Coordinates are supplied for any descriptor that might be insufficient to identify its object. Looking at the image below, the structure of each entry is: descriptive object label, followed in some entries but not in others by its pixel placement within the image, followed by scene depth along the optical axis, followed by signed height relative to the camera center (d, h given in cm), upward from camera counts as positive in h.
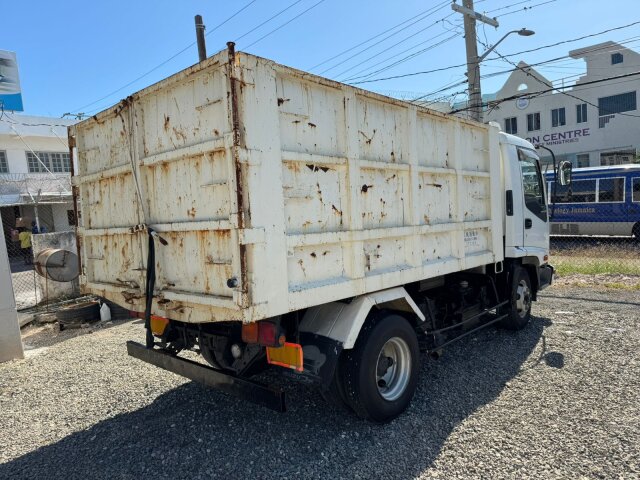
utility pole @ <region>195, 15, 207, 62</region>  1159 +459
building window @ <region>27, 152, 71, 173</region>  2180 +333
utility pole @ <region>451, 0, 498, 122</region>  1299 +434
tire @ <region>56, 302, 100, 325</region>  760 -140
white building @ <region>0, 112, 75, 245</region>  2041 +275
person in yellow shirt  1808 -49
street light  1288 +326
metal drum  736 -56
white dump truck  289 -4
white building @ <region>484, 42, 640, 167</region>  2859 +561
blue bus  1562 -19
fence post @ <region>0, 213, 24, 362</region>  587 -108
